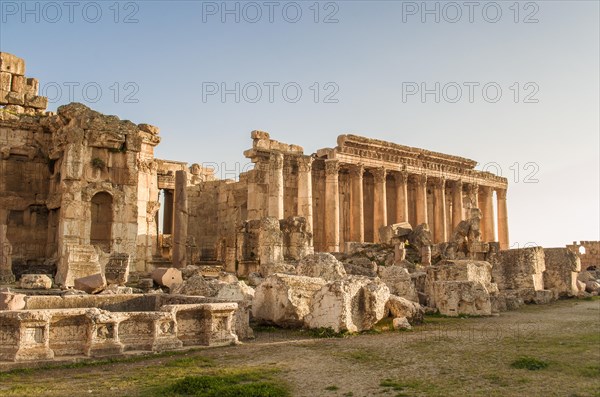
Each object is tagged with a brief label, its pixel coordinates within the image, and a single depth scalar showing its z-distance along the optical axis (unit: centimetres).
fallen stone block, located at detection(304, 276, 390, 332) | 1066
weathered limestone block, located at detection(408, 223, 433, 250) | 2934
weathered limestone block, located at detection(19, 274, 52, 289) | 1421
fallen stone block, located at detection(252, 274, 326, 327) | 1112
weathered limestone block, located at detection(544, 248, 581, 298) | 2114
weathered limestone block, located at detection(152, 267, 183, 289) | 1502
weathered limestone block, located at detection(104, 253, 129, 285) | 1502
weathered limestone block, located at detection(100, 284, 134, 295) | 1171
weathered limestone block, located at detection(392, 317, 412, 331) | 1128
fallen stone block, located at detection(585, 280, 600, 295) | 2284
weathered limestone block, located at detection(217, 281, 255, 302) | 1182
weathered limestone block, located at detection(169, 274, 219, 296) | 1155
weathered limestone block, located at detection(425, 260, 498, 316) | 1436
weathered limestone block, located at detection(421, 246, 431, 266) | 2692
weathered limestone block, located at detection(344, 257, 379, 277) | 1949
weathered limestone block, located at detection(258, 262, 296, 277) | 1777
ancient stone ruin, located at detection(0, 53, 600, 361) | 877
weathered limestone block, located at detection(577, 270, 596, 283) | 2500
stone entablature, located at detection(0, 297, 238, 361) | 712
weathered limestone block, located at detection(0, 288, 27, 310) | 873
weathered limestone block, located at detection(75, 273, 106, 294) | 1230
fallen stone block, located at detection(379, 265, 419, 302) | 1542
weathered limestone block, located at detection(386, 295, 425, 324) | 1209
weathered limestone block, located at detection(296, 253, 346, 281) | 1473
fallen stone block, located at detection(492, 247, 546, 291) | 2009
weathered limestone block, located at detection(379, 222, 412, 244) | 3106
